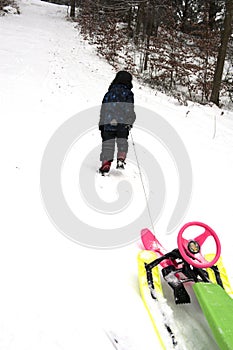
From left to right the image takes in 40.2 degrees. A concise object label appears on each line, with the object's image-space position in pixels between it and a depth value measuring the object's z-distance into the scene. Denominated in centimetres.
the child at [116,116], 502
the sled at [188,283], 235
